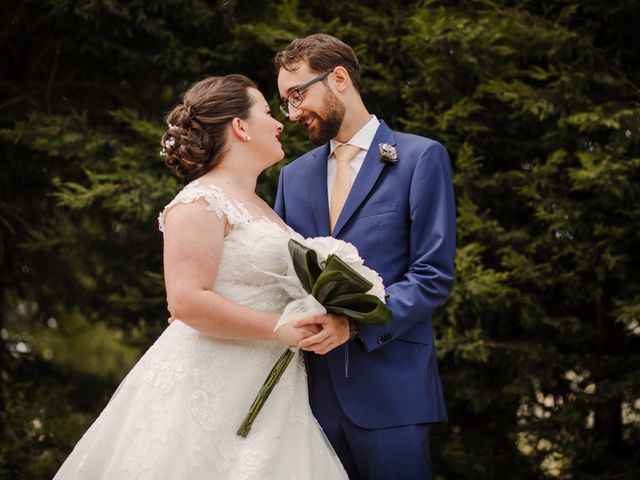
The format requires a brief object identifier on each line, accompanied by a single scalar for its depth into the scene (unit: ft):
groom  9.94
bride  9.12
